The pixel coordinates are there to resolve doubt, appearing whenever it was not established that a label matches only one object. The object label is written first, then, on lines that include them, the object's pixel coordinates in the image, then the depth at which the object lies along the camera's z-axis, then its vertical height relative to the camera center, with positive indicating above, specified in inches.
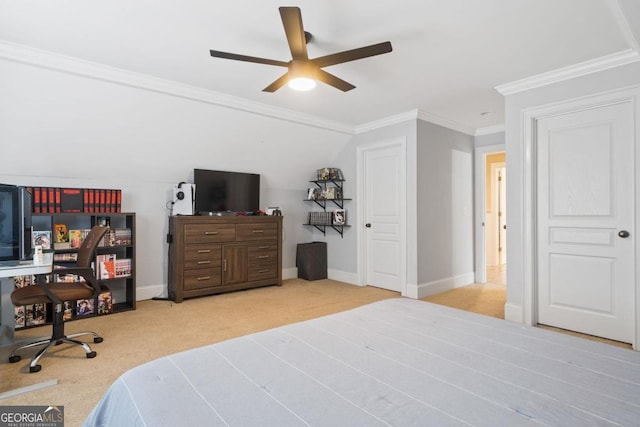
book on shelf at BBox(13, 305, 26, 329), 123.4 -37.1
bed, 35.1 -20.8
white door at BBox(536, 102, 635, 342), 112.6 -3.4
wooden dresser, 160.4 -20.3
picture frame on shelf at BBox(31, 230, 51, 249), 128.1 -8.9
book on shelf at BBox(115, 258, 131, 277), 146.2 -22.7
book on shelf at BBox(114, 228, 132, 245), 146.1 -9.3
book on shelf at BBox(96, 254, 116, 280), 142.0 -21.7
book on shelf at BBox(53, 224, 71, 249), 134.4 -8.7
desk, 107.7 -32.6
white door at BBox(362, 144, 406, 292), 179.9 -1.2
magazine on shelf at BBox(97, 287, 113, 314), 139.2 -36.1
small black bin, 209.5 -29.2
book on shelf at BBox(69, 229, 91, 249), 136.5 -9.2
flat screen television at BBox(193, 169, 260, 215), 173.6 +12.1
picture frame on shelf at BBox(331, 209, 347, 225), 204.6 -2.3
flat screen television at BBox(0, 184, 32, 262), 89.1 -2.0
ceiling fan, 79.0 +41.4
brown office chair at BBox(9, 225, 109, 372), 94.4 -22.7
